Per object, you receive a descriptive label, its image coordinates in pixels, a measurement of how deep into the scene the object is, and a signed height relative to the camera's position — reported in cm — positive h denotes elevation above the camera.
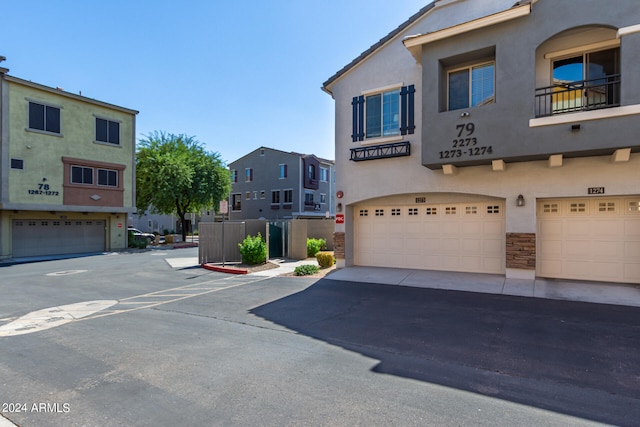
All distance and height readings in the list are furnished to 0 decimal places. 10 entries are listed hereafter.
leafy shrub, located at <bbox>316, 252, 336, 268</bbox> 1397 -175
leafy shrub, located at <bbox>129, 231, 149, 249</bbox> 2654 -206
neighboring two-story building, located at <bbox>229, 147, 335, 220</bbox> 3978 +383
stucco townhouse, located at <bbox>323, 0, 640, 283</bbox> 909 +227
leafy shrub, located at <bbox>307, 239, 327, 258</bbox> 1820 -162
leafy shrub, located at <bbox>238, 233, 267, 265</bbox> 1455 -147
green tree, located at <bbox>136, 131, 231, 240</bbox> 2948 +355
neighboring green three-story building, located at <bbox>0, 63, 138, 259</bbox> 2008 +298
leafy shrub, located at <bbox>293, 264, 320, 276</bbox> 1247 -198
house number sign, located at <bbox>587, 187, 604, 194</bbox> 941 +73
